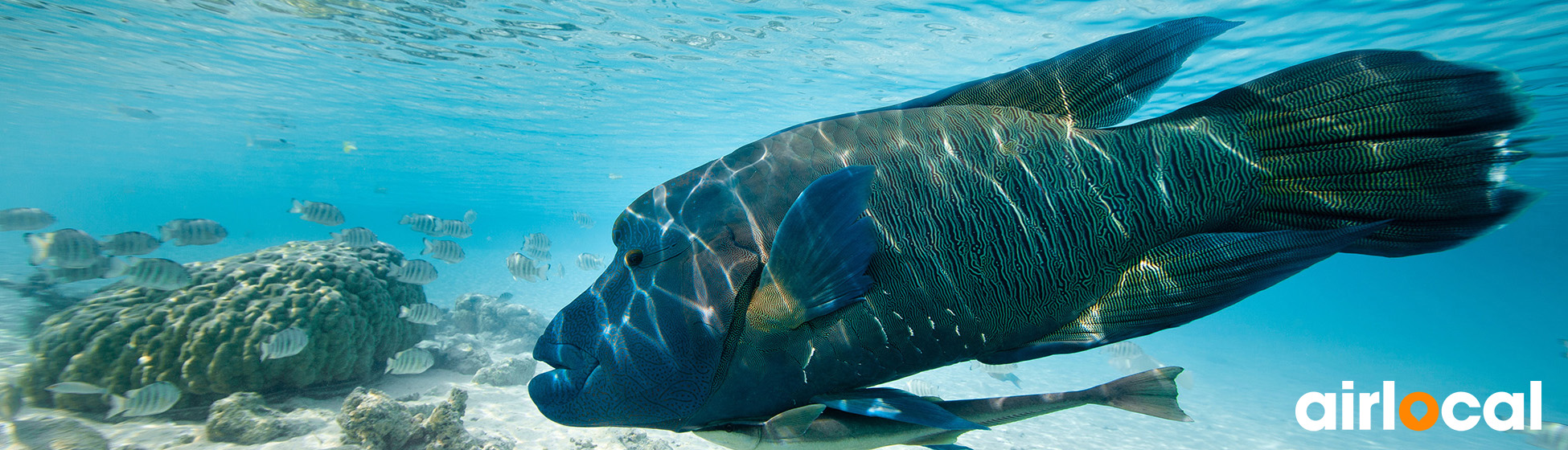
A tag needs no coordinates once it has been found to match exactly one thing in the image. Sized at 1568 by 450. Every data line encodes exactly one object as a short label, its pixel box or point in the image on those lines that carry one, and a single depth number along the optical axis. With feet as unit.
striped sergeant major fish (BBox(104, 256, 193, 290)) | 19.04
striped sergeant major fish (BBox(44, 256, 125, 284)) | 23.20
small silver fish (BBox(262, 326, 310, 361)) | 18.10
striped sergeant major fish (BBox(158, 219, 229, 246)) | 27.48
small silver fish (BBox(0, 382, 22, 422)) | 17.02
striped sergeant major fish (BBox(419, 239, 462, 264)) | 33.24
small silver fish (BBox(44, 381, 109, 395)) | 16.65
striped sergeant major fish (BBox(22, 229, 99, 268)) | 22.59
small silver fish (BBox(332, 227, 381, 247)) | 29.12
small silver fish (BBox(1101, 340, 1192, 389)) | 34.60
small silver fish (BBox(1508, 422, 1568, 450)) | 27.76
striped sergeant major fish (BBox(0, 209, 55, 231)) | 30.19
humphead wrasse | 3.52
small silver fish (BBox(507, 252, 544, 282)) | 33.60
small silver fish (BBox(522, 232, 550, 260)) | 39.60
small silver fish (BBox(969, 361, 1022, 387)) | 31.11
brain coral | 18.56
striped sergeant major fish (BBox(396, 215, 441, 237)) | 35.50
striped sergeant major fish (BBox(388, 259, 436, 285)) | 25.23
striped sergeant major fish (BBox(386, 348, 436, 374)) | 22.52
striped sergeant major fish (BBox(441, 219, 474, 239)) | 37.55
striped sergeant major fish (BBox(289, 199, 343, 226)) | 33.68
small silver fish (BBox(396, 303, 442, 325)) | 24.11
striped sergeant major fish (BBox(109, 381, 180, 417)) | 16.43
